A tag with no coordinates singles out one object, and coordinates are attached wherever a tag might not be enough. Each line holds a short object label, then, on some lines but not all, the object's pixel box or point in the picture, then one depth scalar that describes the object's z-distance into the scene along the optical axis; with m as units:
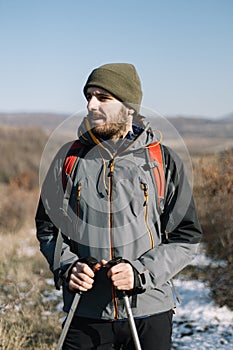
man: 1.80
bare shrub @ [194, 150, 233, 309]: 6.17
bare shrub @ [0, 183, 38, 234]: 11.36
